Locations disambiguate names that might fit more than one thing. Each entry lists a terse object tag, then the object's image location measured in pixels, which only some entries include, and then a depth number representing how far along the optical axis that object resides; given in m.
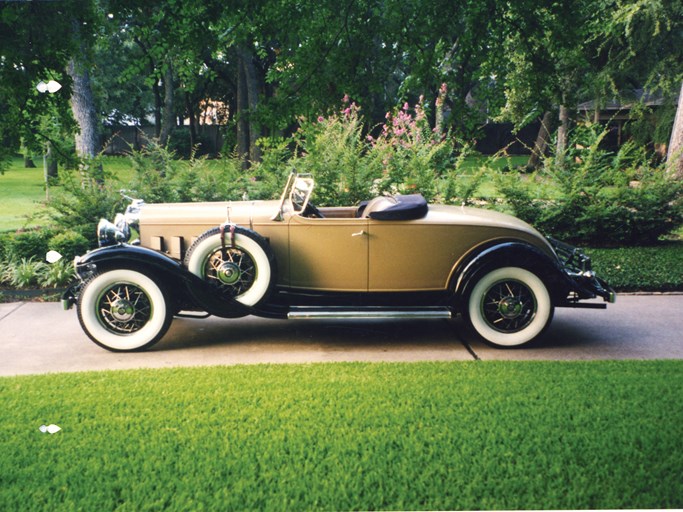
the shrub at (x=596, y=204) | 8.93
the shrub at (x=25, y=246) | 7.40
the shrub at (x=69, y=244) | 7.23
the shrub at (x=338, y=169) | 8.10
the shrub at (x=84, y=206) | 7.85
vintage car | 4.99
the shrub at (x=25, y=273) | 7.07
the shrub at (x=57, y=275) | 7.04
